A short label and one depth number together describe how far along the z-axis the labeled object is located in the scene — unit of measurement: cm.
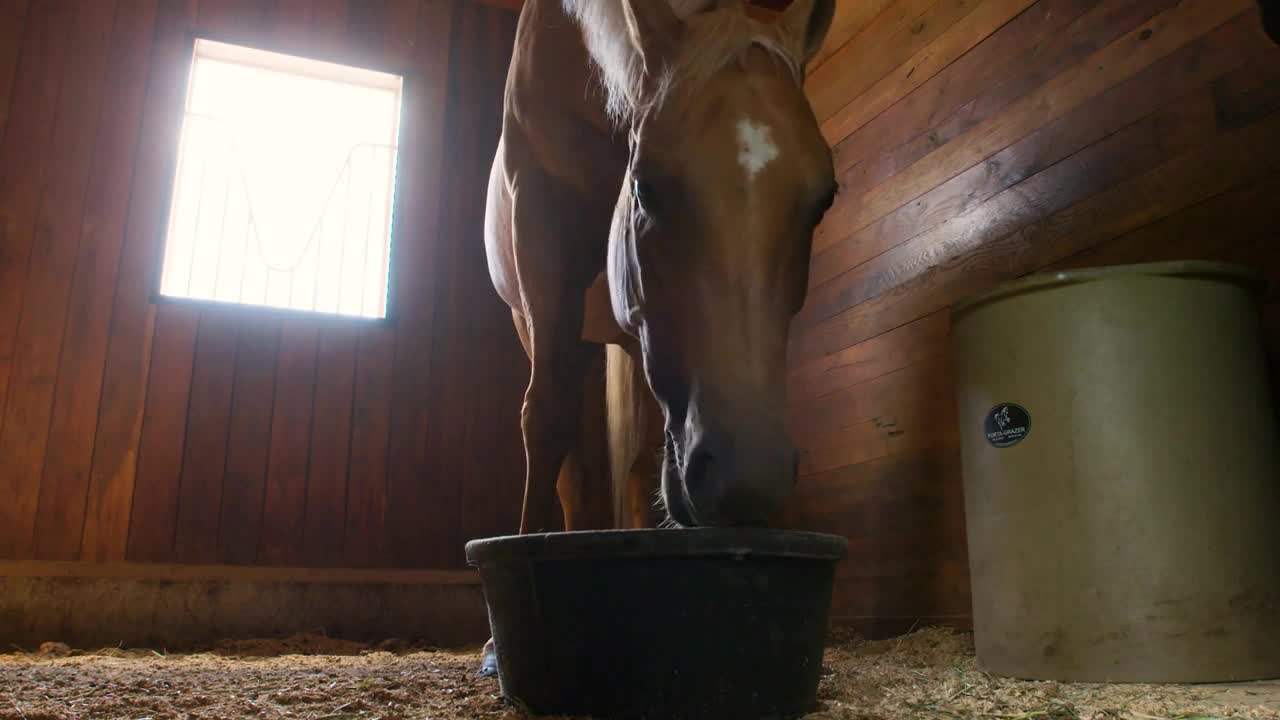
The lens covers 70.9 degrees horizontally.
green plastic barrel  124
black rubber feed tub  90
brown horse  101
